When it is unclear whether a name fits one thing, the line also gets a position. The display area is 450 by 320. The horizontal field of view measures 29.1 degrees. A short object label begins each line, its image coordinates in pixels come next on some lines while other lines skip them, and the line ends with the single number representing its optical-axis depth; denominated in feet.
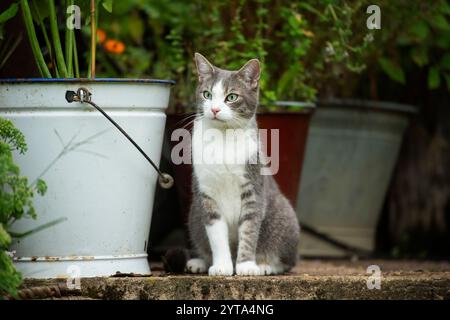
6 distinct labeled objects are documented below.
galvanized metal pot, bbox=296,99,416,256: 15.69
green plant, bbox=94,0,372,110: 12.90
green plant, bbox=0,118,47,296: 8.12
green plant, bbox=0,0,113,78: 10.12
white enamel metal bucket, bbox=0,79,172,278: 9.93
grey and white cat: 10.80
